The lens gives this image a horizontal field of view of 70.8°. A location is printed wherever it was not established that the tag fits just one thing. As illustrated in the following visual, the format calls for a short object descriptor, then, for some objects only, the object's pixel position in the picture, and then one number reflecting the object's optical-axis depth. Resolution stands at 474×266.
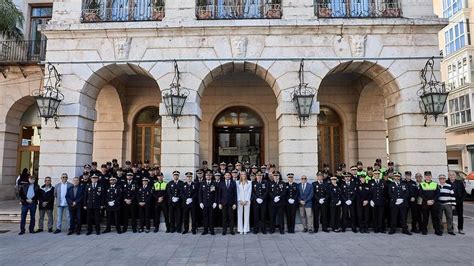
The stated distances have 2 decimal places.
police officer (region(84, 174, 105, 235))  9.73
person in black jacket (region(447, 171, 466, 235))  9.88
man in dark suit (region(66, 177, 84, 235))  9.81
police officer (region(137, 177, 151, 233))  9.83
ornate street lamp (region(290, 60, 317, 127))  10.17
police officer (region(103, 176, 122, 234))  9.77
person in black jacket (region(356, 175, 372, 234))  9.69
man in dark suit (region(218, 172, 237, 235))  9.63
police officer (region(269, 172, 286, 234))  9.66
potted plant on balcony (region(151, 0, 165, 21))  11.19
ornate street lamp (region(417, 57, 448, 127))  10.02
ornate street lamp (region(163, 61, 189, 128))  10.30
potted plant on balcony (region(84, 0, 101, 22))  11.25
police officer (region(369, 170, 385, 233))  9.64
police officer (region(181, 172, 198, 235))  9.67
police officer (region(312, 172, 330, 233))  9.74
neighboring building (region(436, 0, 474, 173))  26.89
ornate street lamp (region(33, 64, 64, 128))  10.41
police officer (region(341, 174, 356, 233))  9.71
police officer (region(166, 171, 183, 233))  9.73
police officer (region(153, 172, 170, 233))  9.82
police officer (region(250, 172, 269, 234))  9.68
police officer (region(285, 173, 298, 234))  9.72
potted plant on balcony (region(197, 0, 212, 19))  11.15
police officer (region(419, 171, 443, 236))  9.46
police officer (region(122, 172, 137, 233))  9.86
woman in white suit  9.71
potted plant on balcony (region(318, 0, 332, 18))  11.11
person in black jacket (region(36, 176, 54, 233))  10.10
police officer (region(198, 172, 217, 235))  9.63
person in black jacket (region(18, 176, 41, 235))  10.03
